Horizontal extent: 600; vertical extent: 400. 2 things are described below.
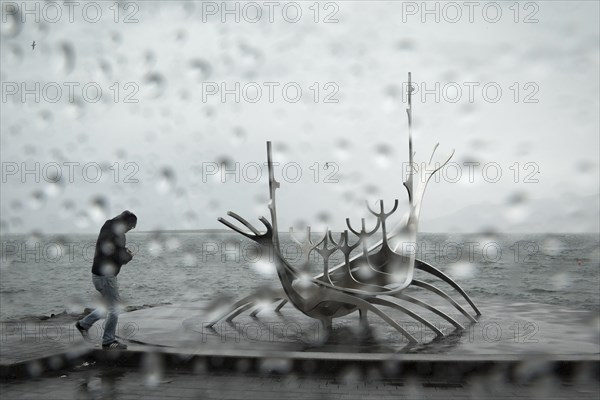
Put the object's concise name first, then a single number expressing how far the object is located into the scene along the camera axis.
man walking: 8.05
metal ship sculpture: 10.22
